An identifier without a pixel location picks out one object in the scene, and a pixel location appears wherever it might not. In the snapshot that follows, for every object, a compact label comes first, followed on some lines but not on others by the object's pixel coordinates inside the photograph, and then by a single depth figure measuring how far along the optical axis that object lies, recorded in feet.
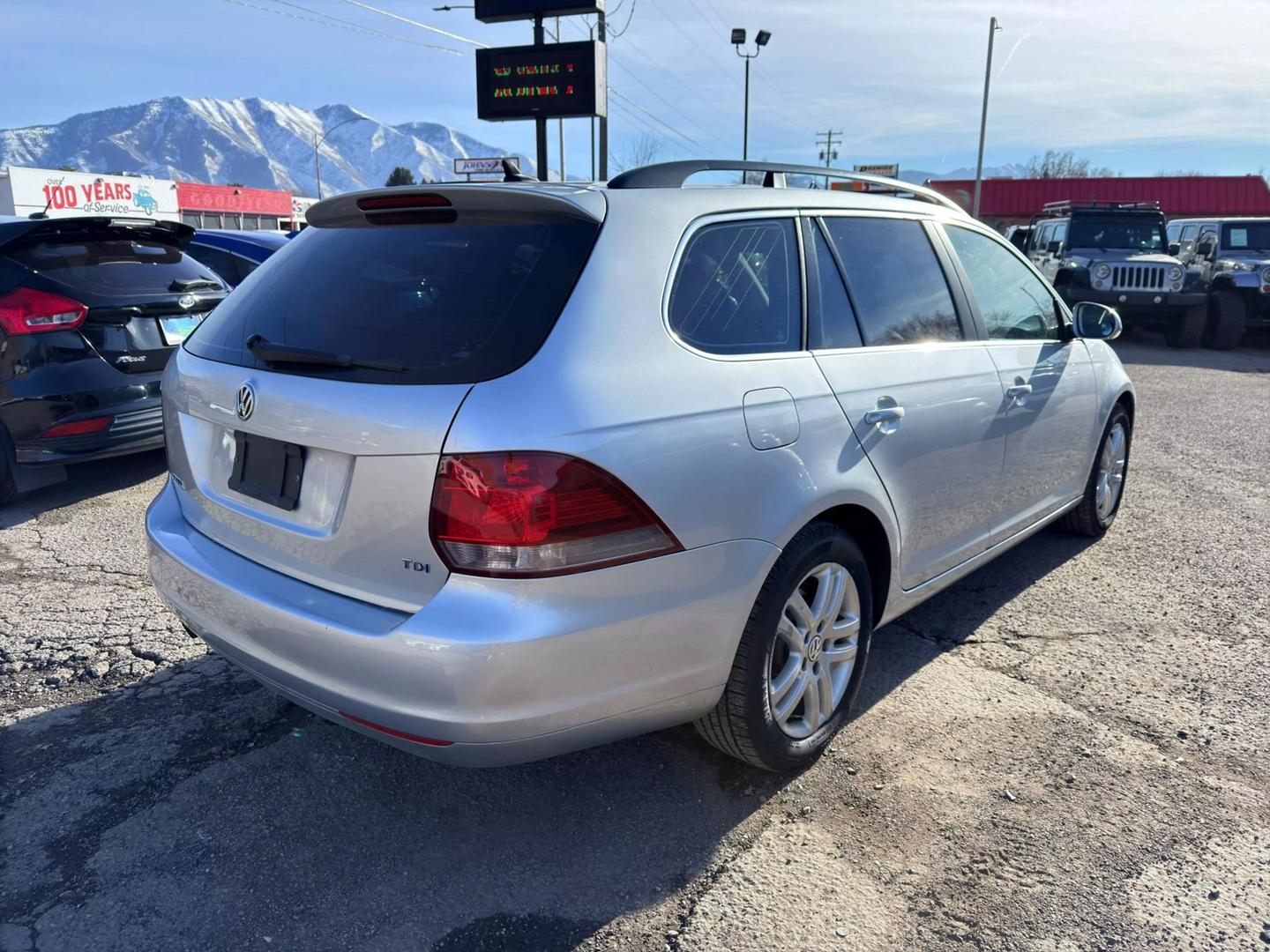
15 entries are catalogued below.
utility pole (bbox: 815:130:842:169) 254.06
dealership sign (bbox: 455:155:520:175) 98.70
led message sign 48.93
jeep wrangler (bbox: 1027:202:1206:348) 47.06
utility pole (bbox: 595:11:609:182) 79.32
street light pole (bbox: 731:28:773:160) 133.90
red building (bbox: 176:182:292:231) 208.23
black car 16.62
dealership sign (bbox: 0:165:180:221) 146.82
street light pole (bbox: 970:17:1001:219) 127.34
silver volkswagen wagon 6.67
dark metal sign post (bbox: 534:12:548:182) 49.62
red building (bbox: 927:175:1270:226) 135.74
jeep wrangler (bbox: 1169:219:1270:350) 47.70
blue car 26.84
